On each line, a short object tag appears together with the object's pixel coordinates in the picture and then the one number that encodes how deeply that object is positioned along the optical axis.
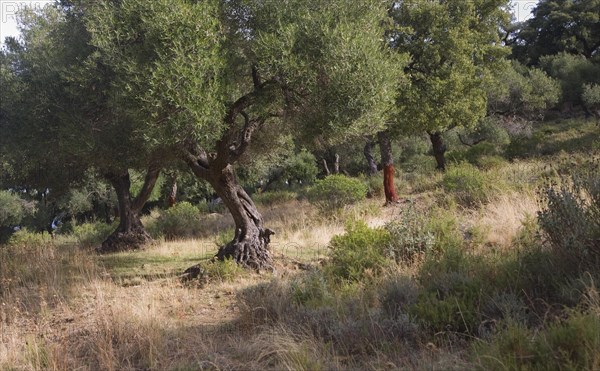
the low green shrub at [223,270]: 7.91
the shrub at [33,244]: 11.64
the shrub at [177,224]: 16.53
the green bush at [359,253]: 6.55
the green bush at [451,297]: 4.14
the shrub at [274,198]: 21.89
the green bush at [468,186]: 10.59
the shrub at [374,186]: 18.80
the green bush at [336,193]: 15.10
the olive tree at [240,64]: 6.69
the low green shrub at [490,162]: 17.54
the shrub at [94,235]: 15.86
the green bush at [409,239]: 6.77
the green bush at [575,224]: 4.37
